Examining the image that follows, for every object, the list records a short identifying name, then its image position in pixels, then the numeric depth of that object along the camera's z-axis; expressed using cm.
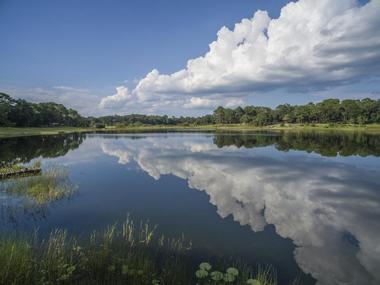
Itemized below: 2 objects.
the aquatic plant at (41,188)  1551
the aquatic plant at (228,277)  701
